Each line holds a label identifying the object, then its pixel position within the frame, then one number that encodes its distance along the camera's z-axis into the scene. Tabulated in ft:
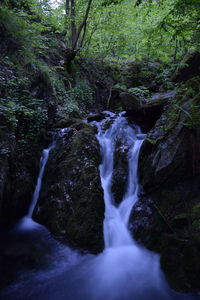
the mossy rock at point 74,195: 15.05
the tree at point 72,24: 30.40
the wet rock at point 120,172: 18.66
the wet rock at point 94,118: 27.79
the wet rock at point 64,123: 23.02
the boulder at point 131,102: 25.17
